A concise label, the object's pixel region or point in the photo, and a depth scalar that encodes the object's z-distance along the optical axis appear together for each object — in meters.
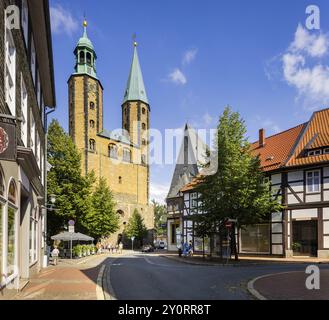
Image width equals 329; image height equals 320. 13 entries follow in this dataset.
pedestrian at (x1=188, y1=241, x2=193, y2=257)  29.80
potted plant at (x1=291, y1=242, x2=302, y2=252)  26.52
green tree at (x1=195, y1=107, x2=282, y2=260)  22.31
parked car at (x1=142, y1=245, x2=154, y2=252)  48.47
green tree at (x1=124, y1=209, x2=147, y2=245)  59.00
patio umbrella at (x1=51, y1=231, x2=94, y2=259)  27.58
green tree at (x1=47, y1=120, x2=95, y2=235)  31.61
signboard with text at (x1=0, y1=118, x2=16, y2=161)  5.86
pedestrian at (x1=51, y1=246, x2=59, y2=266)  23.11
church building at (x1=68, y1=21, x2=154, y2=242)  58.66
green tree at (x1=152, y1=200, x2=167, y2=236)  111.64
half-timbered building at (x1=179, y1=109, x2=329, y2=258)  25.48
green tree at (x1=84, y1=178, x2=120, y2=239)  43.88
